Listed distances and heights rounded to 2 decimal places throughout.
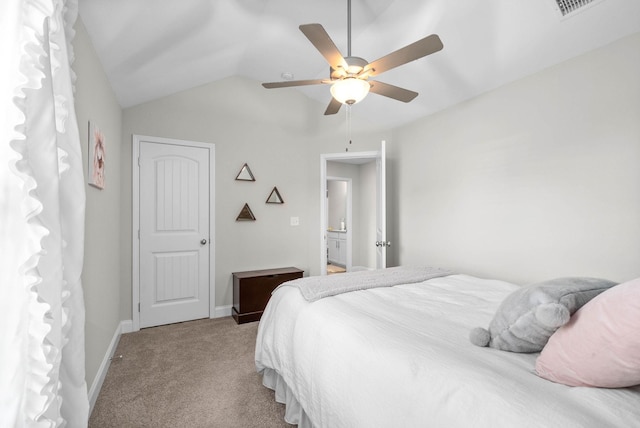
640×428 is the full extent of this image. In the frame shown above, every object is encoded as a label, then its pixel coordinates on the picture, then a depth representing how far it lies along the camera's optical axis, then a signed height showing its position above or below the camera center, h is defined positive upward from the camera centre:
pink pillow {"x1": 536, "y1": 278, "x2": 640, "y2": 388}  0.76 -0.34
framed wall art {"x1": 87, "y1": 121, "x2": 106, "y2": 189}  1.91 +0.42
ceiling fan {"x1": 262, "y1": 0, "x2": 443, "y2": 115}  1.62 +0.93
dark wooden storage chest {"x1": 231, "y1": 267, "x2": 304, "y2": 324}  3.41 -0.83
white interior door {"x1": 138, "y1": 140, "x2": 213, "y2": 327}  3.27 -0.15
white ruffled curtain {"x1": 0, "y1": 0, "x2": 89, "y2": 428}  0.84 -0.01
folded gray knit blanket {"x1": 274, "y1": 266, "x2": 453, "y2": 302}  1.86 -0.44
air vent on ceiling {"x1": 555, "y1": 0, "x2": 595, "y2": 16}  1.90 +1.35
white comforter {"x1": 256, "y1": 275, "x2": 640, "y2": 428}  0.81 -0.50
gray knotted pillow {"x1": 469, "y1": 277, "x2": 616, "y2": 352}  0.95 -0.32
